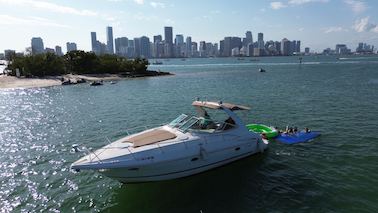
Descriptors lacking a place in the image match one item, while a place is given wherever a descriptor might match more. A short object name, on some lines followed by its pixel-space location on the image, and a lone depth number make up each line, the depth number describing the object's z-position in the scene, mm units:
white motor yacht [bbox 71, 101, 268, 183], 14625
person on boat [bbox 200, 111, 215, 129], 18141
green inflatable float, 24250
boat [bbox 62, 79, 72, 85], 82562
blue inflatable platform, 23469
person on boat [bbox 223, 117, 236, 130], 18384
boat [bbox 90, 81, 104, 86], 77312
